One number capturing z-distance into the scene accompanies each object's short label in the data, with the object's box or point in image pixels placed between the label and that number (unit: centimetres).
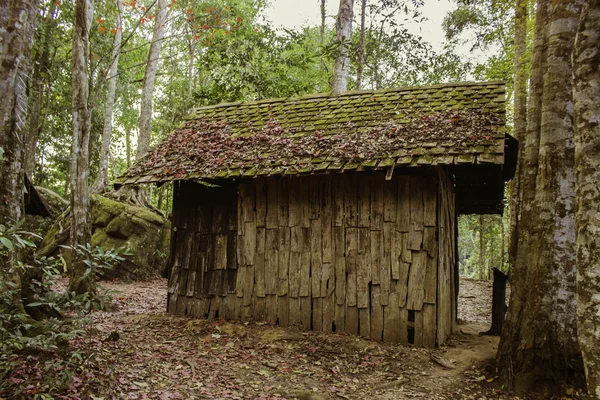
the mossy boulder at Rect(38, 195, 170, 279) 1266
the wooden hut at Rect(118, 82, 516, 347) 680
